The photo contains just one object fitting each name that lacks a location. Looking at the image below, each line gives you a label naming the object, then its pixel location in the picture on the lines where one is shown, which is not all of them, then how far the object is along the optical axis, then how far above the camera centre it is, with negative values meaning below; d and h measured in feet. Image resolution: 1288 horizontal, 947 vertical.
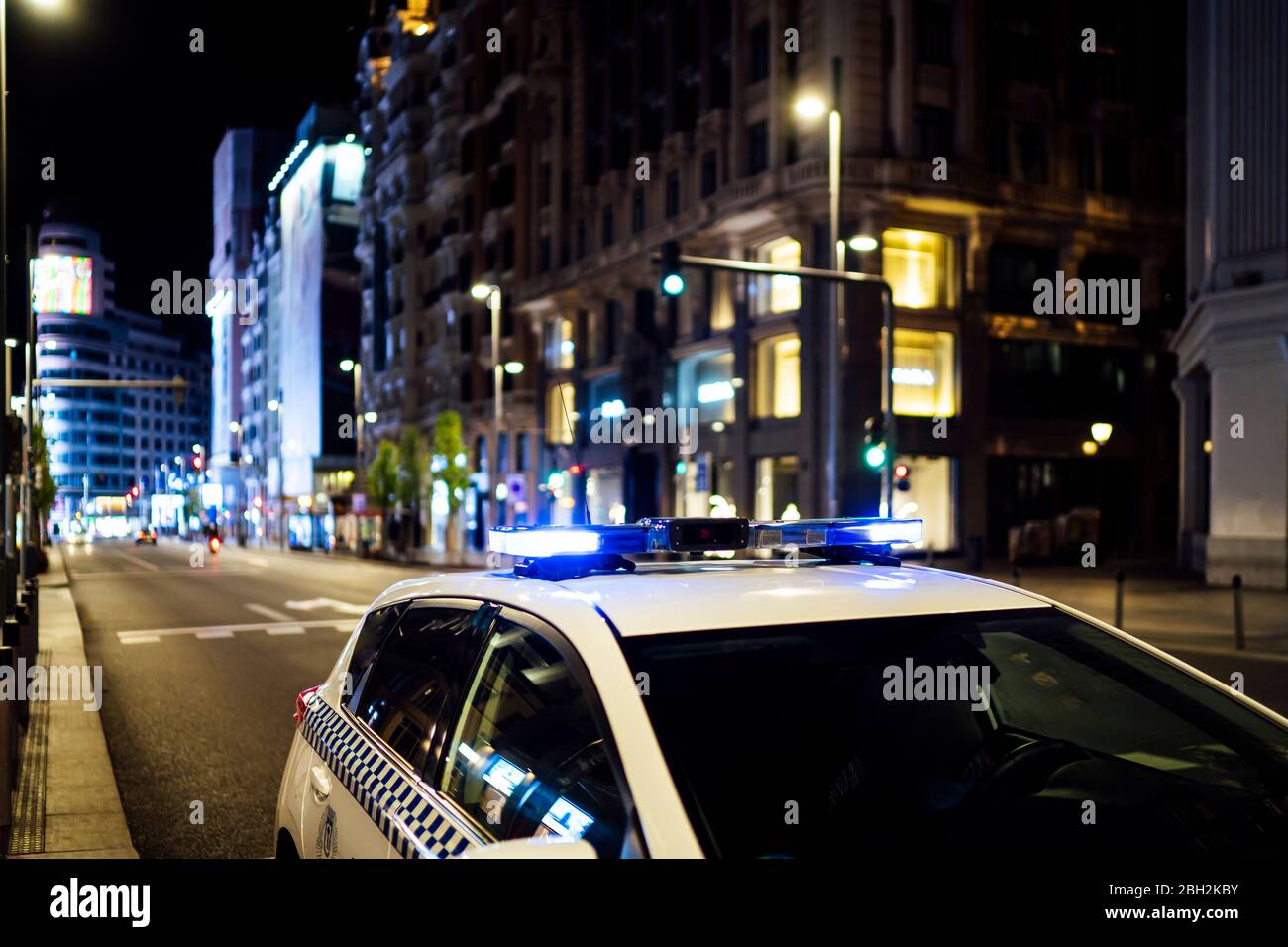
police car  8.69 -2.12
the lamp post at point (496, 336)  145.48 +17.65
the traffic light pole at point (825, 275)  61.41 +11.09
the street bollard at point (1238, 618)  47.06 -5.63
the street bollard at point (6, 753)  18.34 -4.69
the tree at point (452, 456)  186.80 +3.83
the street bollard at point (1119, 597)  51.30 -5.28
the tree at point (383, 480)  212.64 -0.18
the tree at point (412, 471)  210.59 +1.62
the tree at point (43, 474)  123.98 +0.71
